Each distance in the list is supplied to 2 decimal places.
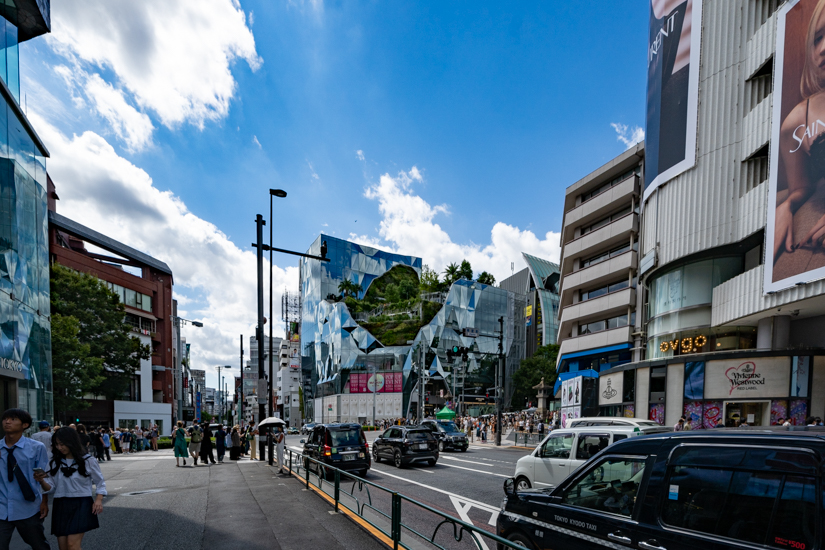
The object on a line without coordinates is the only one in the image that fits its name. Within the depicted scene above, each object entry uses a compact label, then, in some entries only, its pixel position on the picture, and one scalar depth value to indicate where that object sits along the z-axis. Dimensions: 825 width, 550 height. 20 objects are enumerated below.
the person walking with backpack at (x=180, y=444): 18.27
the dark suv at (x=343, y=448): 14.38
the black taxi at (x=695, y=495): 2.96
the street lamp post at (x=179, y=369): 73.10
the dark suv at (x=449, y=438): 25.09
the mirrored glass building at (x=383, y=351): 87.06
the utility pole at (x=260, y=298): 18.86
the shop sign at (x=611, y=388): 27.91
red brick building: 42.25
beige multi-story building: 33.81
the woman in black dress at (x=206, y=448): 19.50
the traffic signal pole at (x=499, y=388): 30.89
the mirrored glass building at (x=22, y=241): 15.32
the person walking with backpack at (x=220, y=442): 20.47
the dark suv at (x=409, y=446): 17.80
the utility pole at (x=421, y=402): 62.57
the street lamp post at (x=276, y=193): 19.06
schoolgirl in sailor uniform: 4.97
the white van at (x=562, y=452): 9.19
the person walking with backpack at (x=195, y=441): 18.80
